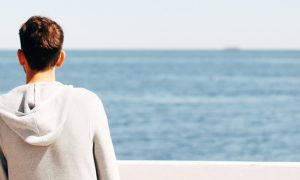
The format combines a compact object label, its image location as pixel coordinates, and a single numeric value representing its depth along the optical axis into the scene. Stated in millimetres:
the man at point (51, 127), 3227
